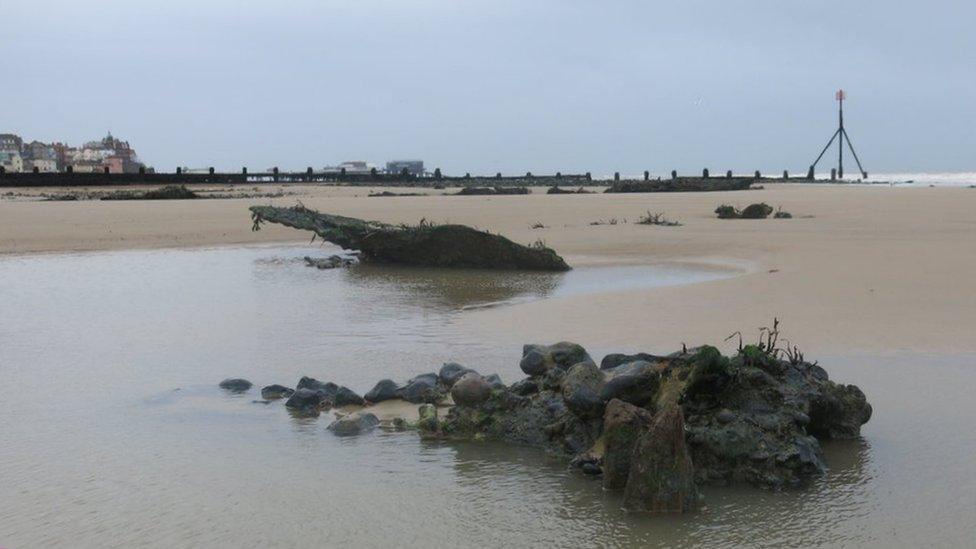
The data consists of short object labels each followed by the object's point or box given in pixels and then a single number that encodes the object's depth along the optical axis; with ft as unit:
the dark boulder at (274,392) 15.66
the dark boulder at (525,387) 14.39
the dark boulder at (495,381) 14.19
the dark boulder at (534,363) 15.02
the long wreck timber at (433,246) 34.73
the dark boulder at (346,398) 15.08
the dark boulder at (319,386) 15.37
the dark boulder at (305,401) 14.92
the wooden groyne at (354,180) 115.55
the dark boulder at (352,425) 13.71
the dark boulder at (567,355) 14.99
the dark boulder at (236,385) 16.18
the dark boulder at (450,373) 15.78
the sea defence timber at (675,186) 110.42
